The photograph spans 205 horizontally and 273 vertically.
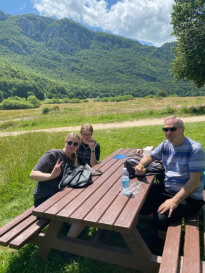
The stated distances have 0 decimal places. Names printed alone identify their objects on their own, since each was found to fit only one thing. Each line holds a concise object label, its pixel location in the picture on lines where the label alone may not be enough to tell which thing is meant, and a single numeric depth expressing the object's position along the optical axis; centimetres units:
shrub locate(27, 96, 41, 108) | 6206
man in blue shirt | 236
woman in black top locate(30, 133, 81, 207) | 263
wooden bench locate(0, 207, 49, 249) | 209
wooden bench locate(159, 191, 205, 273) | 171
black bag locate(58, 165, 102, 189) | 266
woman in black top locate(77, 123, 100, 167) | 381
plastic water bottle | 255
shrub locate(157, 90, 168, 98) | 8494
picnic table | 196
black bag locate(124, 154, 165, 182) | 300
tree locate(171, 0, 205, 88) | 1692
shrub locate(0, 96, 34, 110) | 5606
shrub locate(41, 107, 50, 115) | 3076
